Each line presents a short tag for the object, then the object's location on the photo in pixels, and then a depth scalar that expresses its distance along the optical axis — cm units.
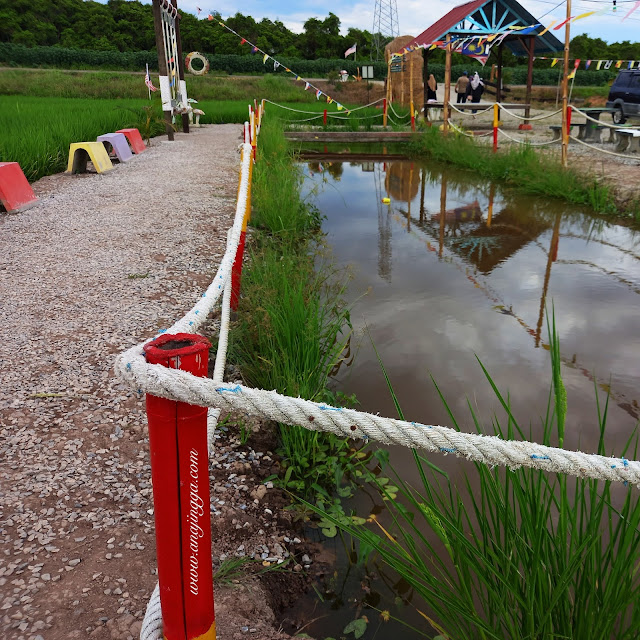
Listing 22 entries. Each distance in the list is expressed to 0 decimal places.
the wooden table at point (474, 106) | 1600
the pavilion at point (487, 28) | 1481
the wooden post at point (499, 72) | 1657
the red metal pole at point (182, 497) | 105
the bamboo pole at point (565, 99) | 748
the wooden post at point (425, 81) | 1563
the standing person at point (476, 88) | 2009
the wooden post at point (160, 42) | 1030
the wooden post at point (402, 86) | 1808
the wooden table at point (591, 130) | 1174
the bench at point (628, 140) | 947
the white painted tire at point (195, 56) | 1736
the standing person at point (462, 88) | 2061
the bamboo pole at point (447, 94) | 1138
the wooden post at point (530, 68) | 1642
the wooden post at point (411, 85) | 1387
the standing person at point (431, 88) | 1948
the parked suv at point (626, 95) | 1416
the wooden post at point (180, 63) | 1270
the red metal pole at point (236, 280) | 347
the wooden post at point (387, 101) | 1537
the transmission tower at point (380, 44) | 4582
